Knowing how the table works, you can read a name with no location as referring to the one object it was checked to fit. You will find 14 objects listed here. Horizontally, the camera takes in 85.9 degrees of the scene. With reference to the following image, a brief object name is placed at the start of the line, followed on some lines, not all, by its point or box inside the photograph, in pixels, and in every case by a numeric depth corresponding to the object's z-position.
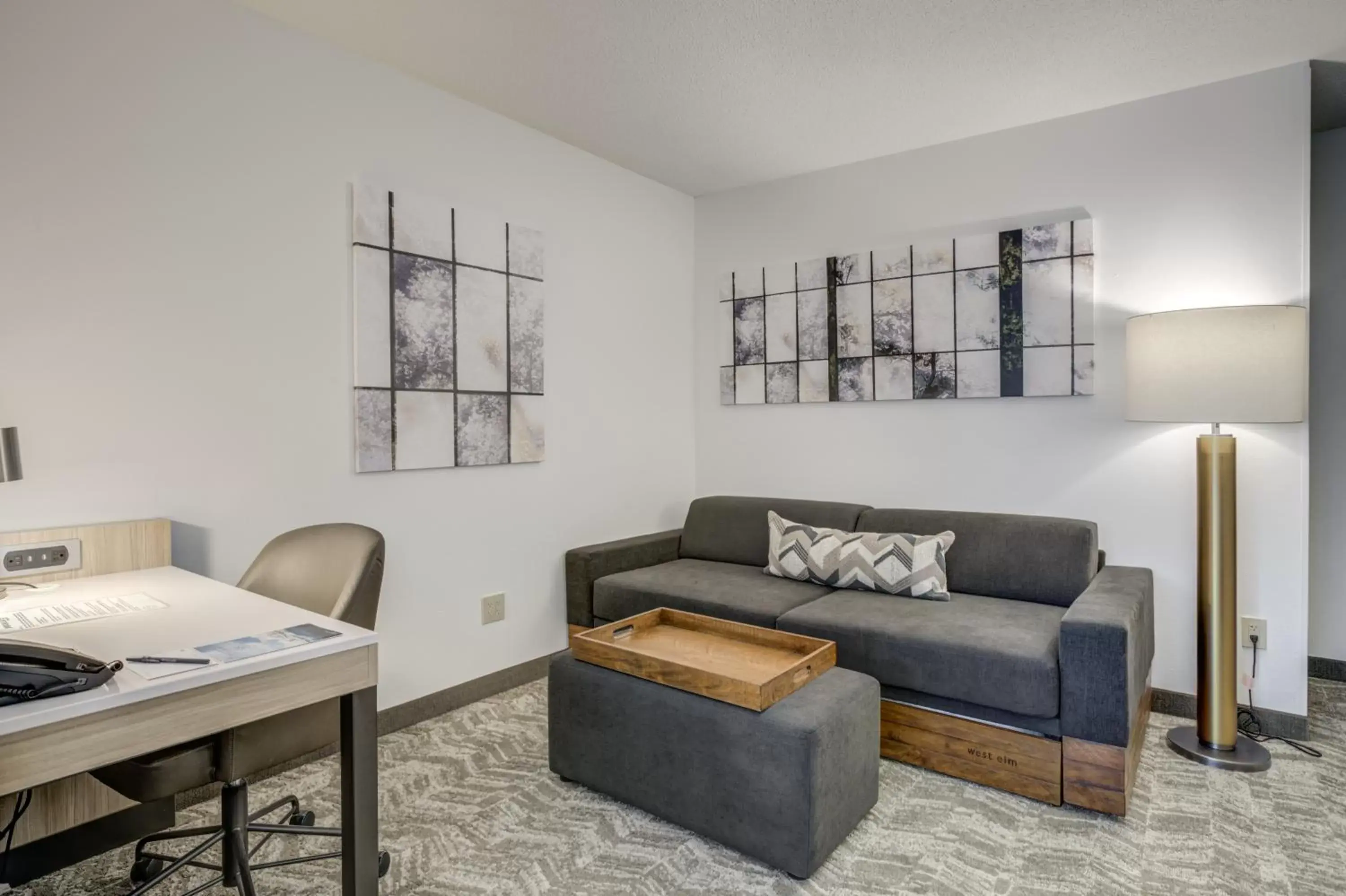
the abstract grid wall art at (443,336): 2.67
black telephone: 1.05
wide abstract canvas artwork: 3.10
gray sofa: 2.17
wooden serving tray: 1.99
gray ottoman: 1.84
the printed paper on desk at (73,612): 1.48
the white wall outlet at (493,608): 3.11
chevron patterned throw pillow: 2.91
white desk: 1.05
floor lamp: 2.35
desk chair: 1.48
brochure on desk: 1.19
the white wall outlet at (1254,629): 2.76
